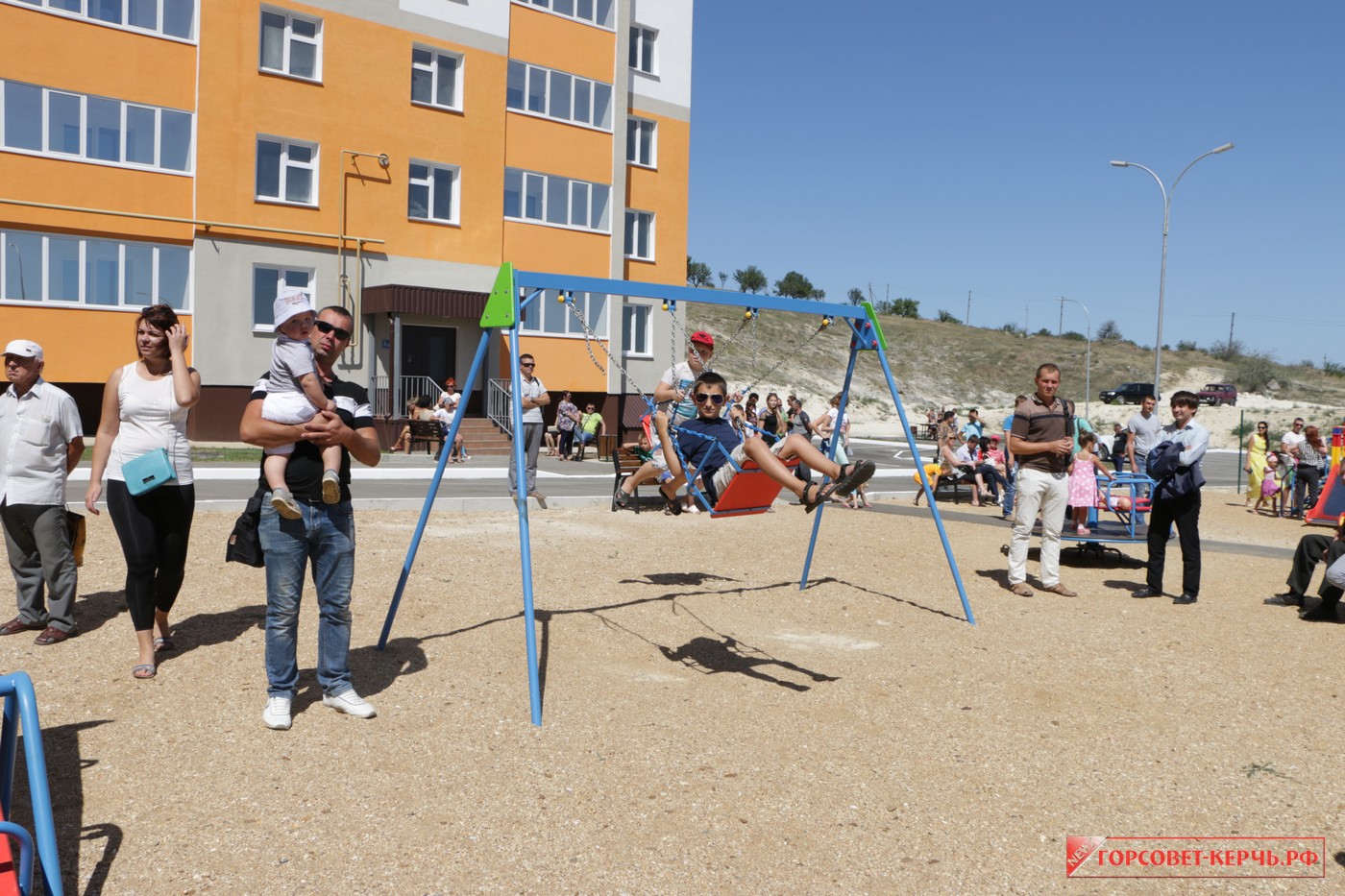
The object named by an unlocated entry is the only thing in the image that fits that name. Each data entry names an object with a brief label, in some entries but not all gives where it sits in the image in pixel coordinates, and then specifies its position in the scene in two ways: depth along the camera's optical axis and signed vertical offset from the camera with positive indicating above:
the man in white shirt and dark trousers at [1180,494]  9.10 -0.78
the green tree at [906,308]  105.81 +8.26
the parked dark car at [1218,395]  61.97 +0.67
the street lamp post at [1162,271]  28.42 +3.59
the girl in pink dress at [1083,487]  11.45 -0.95
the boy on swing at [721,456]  6.58 -0.47
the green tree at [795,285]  90.59 +8.74
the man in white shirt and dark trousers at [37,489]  6.32 -0.85
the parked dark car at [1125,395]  64.62 +0.40
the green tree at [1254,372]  78.50 +2.77
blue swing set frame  5.78 +0.44
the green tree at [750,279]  93.56 +9.17
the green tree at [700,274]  93.56 +9.51
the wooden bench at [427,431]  23.34 -1.45
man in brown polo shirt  9.02 -0.49
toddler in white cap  4.91 -0.14
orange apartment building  21.25 +4.27
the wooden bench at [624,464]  14.08 -1.19
